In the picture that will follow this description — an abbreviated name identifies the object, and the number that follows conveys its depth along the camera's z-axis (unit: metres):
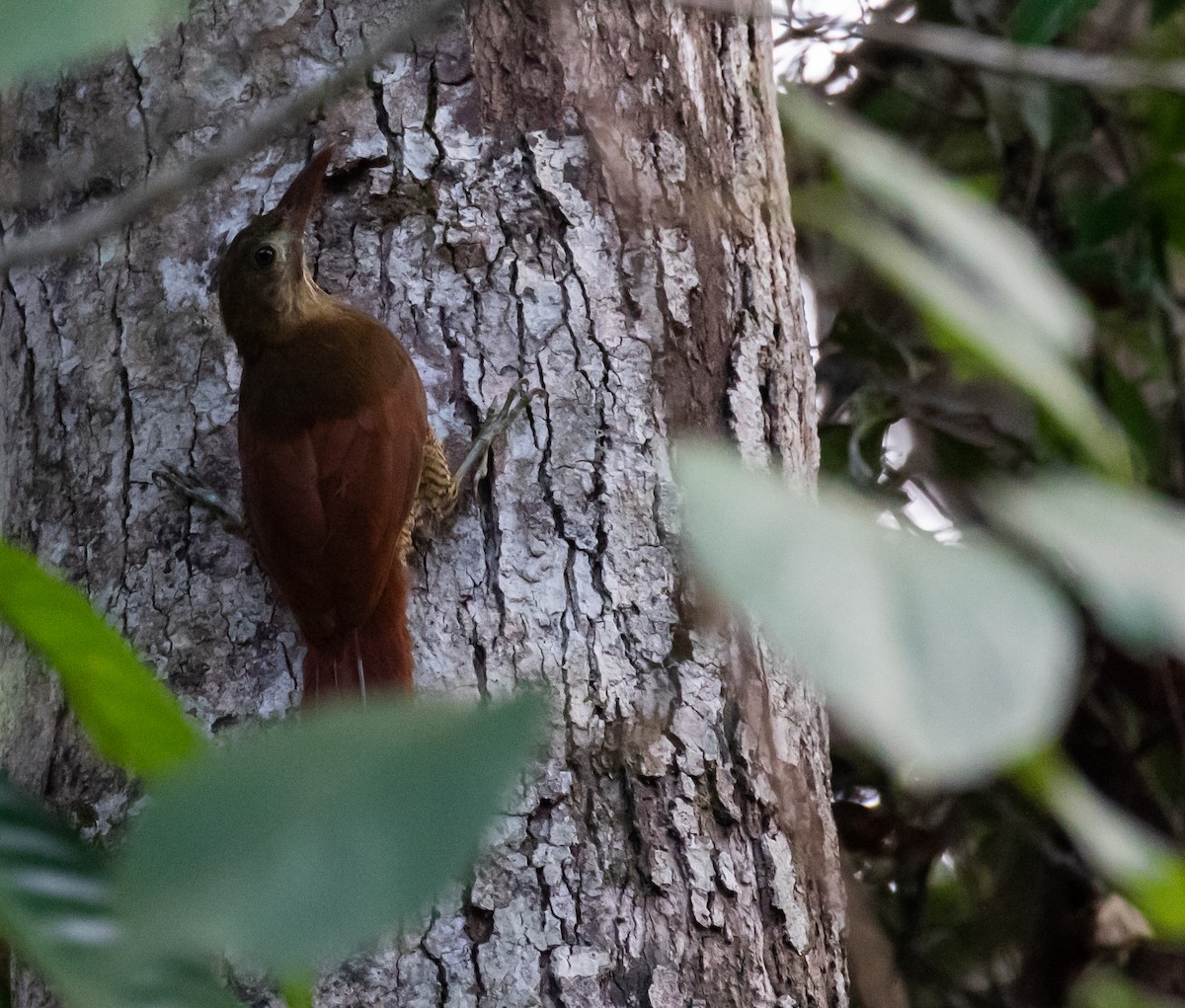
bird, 8.84
